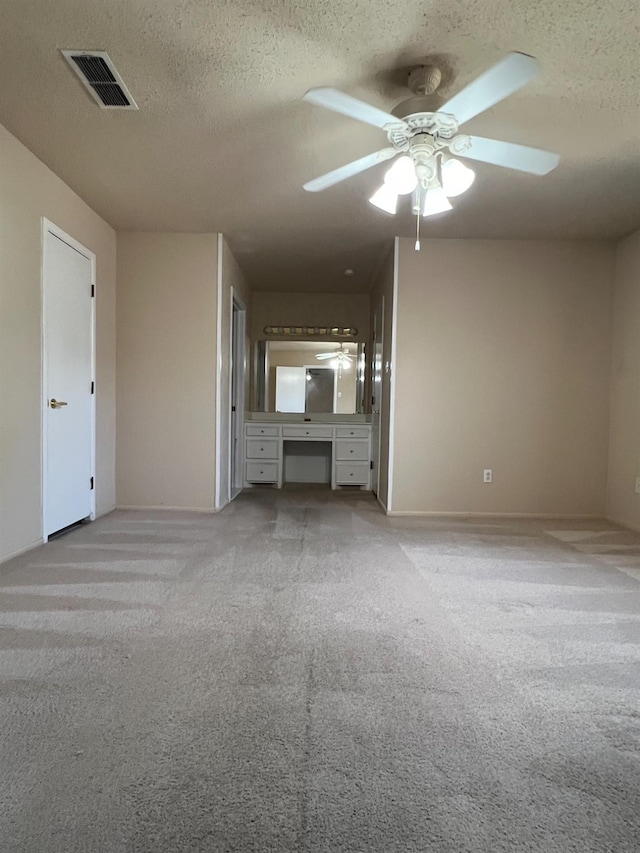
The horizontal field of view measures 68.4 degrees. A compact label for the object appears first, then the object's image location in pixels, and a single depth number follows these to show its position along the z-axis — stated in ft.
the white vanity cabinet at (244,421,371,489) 17.35
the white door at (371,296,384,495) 15.53
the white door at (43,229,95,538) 9.72
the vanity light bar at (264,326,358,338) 19.45
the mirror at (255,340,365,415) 19.39
